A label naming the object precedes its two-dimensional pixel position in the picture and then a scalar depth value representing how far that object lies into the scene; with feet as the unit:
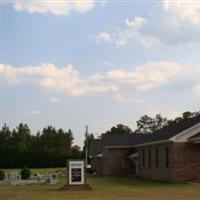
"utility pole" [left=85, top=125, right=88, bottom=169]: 276.21
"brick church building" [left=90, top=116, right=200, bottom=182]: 135.85
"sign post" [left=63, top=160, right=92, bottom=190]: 113.06
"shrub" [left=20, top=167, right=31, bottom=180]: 168.96
